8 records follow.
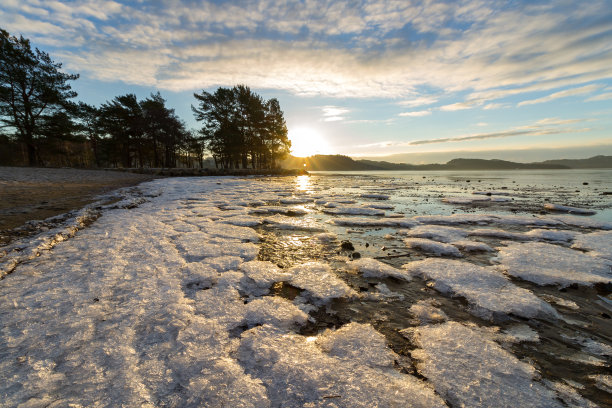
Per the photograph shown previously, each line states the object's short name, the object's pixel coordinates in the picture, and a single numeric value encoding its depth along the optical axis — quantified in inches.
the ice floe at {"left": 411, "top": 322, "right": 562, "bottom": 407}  60.2
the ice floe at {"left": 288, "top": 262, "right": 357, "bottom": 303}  114.4
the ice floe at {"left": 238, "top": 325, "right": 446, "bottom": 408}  58.2
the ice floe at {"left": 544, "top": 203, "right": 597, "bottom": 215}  330.5
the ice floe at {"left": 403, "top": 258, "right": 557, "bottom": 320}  101.7
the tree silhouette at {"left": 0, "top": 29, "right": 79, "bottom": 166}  919.0
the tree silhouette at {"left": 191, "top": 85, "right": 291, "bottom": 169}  1517.0
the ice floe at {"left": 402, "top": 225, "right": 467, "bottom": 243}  206.2
